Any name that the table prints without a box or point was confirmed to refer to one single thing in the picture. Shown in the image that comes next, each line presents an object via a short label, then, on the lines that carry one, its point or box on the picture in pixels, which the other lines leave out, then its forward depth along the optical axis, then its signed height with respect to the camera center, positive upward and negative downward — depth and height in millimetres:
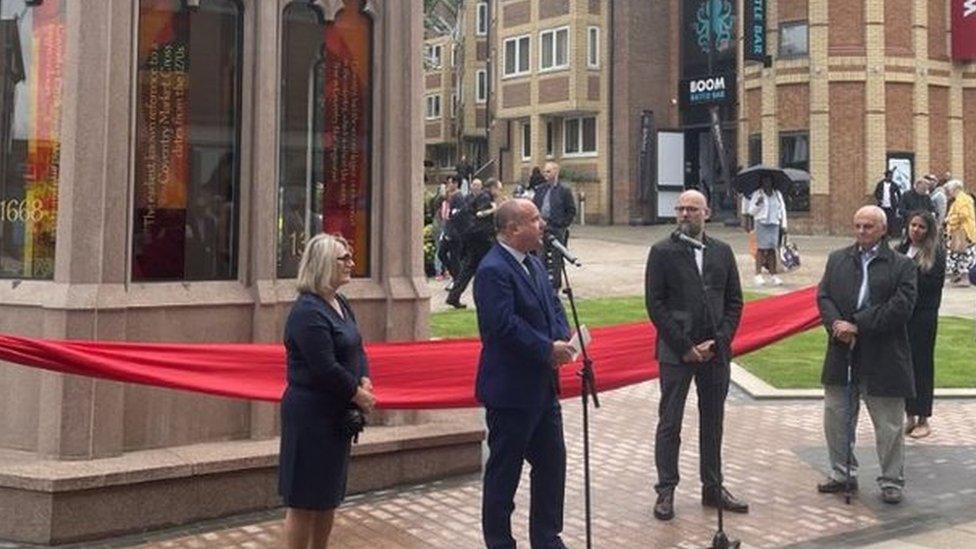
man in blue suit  5641 -346
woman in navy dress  5176 -396
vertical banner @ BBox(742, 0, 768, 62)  37969 +9337
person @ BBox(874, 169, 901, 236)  29172 +3003
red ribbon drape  6383 -362
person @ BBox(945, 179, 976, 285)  20547 +1530
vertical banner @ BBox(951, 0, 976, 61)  37031 +9325
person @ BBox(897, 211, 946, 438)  8789 +88
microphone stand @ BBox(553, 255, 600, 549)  5775 -442
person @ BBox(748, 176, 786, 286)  20656 +1582
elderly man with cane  7641 -240
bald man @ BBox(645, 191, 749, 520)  7105 -128
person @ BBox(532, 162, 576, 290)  15453 +1416
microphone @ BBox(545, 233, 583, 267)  5977 +305
